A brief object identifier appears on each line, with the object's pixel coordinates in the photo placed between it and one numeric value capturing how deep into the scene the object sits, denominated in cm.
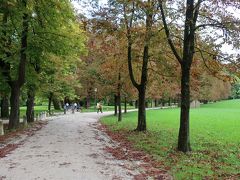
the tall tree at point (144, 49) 1688
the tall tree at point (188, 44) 1402
